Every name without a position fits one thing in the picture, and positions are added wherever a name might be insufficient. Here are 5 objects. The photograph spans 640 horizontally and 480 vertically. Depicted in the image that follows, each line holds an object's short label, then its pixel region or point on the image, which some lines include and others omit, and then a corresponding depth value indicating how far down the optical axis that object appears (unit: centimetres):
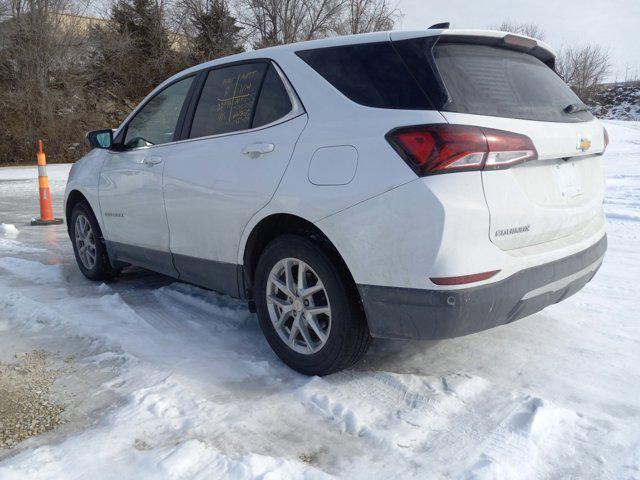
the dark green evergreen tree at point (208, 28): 3347
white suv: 239
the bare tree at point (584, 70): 5058
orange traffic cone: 824
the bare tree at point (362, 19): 3547
